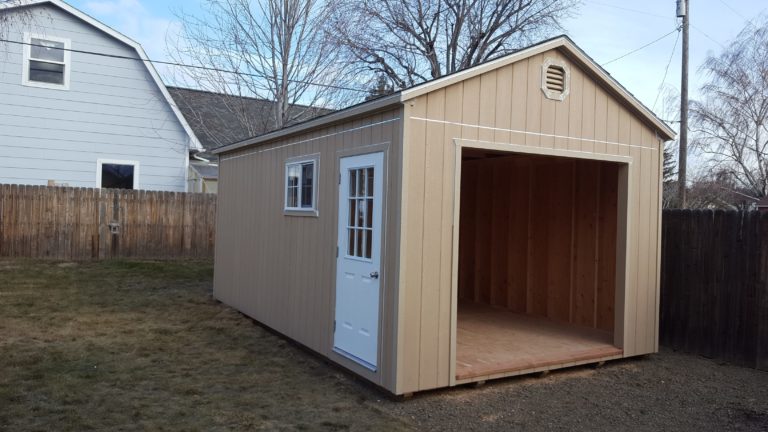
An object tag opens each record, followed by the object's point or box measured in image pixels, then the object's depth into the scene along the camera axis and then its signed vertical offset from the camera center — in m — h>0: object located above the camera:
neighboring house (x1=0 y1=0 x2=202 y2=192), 13.69 +2.29
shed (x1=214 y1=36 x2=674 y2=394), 5.39 -0.05
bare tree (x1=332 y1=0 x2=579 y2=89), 17.69 +5.53
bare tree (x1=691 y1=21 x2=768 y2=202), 17.88 +3.39
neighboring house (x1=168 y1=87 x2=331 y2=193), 16.19 +2.58
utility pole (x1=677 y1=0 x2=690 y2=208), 13.01 +2.86
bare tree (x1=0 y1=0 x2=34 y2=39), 9.34 +3.63
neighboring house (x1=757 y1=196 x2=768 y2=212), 13.52 +0.59
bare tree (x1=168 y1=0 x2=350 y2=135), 14.99 +3.65
